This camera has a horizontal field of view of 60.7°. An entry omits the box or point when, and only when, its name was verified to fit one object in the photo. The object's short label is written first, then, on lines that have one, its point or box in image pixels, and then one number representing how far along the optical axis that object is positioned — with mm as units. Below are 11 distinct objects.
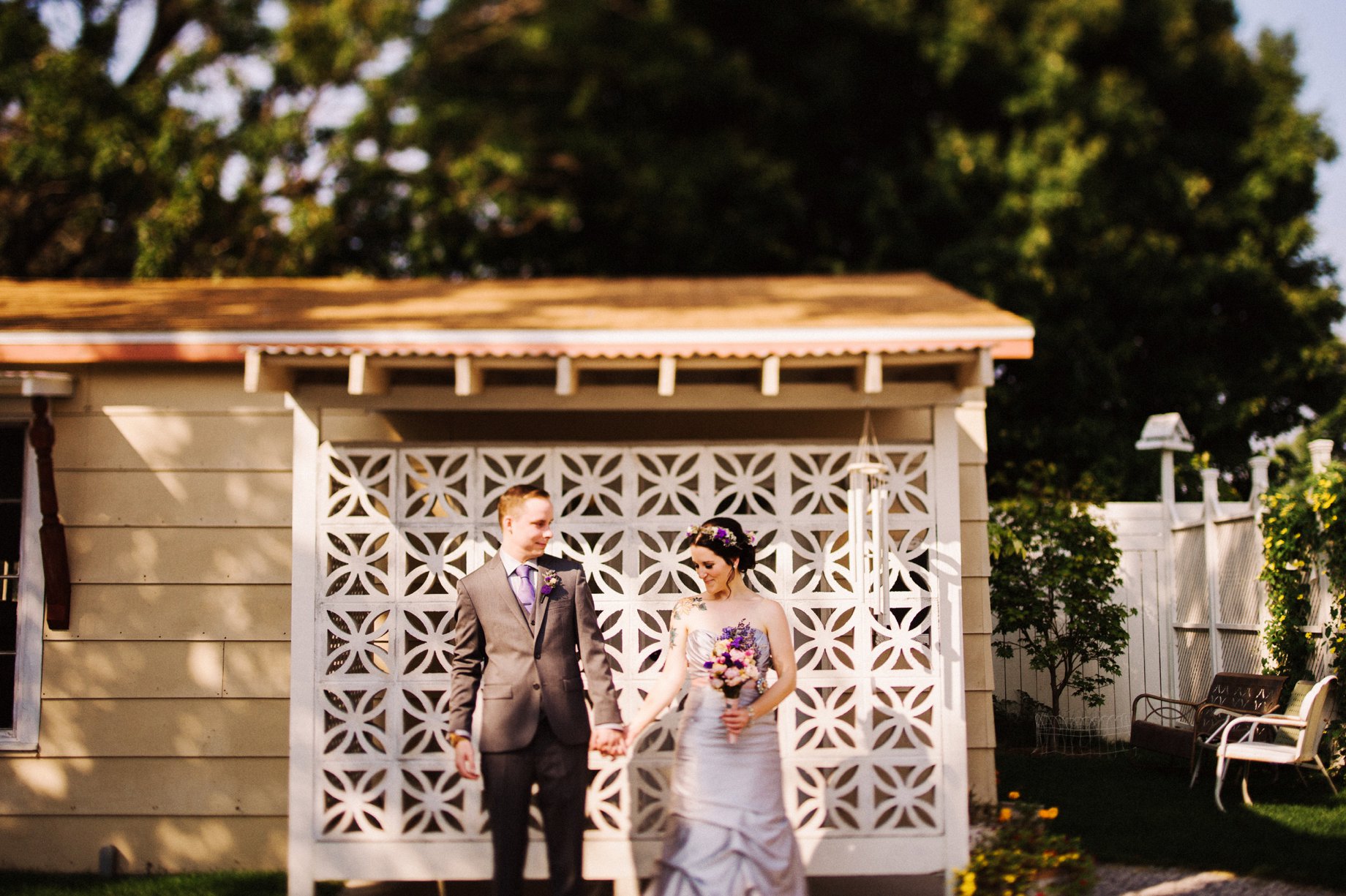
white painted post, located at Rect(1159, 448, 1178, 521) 10812
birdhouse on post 10844
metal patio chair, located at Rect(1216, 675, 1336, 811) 7258
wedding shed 5281
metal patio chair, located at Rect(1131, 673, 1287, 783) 7895
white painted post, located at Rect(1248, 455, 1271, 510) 8680
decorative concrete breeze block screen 5324
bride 4645
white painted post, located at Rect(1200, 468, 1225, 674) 9617
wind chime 5203
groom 4602
